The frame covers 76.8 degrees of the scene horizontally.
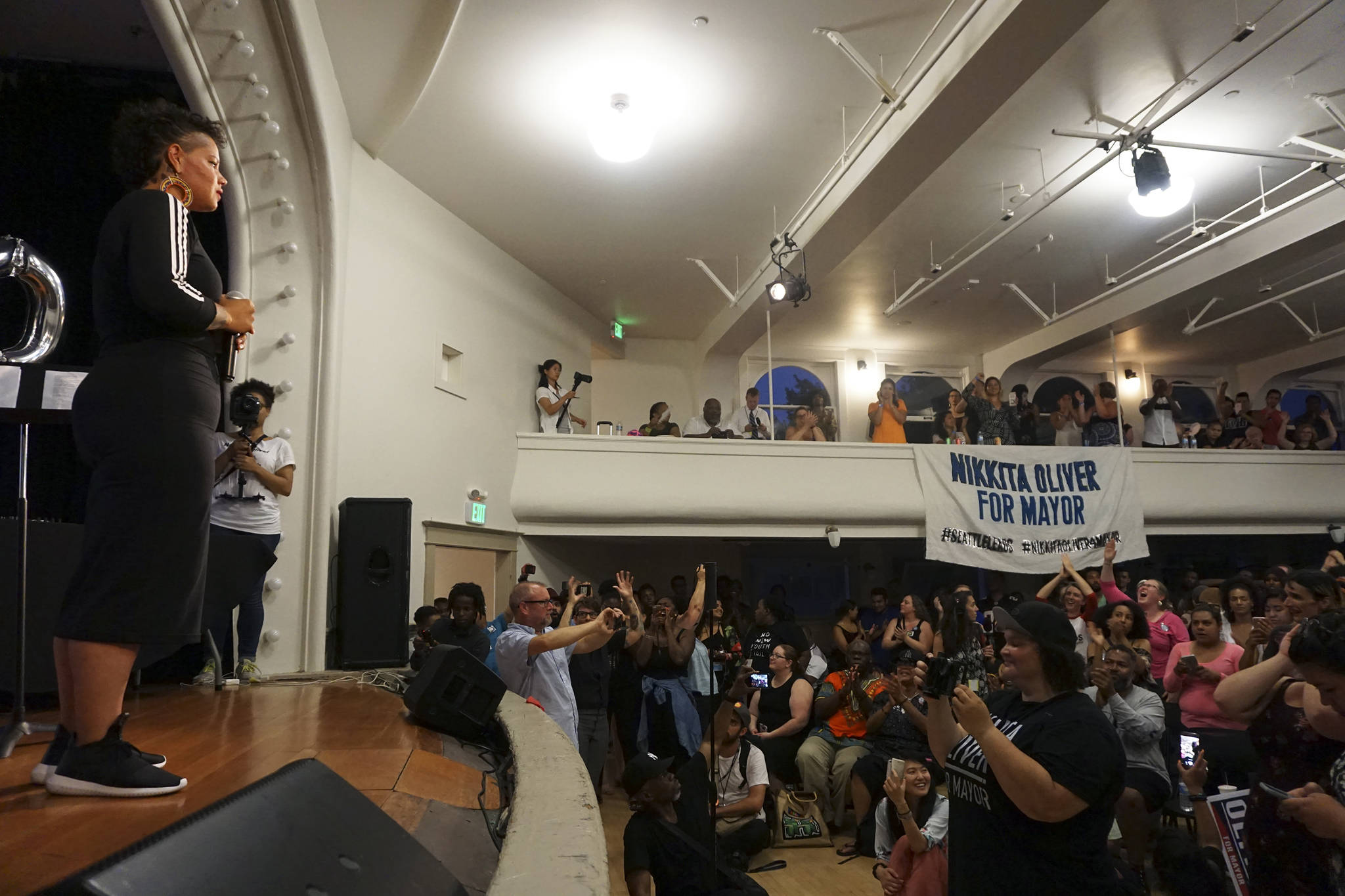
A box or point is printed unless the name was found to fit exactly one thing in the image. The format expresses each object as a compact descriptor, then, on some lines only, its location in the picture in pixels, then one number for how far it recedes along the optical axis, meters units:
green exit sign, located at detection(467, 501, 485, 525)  6.83
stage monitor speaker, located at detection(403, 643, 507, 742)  2.26
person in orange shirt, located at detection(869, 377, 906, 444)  8.91
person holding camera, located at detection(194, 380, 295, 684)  3.73
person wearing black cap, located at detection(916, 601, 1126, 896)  1.69
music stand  1.83
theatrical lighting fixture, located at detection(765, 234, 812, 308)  6.84
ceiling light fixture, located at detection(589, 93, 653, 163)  5.34
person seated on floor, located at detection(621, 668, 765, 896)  3.32
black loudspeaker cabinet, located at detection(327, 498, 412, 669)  4.76
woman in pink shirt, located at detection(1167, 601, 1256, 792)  3.72
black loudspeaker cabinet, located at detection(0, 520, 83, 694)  2.46
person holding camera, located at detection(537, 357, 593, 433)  7.98
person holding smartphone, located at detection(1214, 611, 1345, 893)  1.84
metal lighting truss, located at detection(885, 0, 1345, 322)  4.42
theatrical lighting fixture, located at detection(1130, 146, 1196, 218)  5.22
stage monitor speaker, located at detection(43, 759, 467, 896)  0.55
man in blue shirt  2.86
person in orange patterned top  5.23
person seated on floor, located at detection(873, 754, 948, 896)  3.30
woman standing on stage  1.31
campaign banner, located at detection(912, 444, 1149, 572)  7.77
